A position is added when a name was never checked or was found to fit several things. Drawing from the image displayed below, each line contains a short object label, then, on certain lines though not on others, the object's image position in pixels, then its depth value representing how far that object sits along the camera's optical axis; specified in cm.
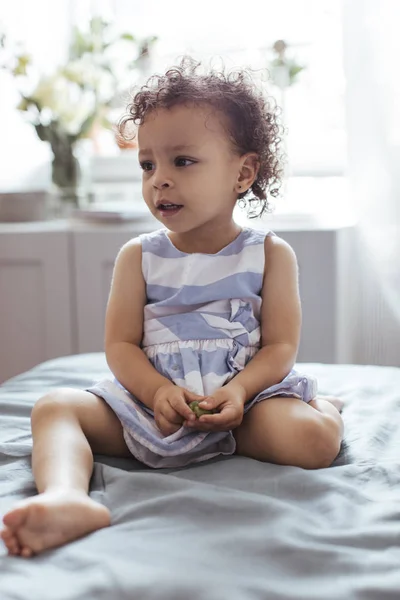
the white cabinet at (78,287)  197
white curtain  190
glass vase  238
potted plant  235
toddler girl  101
